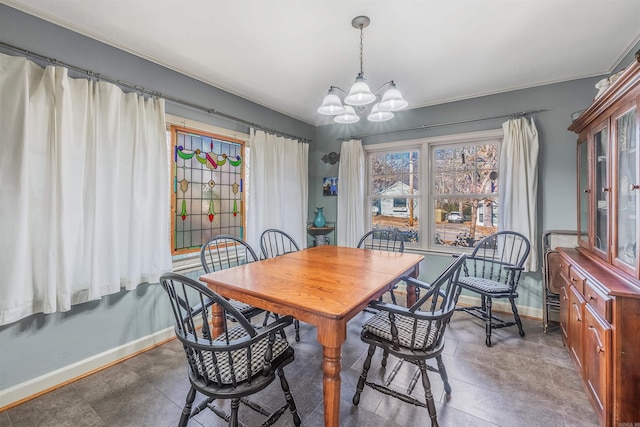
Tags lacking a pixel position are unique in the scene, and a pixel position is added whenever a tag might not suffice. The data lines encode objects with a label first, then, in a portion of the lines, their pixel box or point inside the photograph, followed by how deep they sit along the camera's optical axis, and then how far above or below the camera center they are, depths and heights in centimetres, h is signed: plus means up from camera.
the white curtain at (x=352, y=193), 401 +29
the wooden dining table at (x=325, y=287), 133 -45
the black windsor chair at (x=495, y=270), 256 -65
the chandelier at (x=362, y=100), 190 +81
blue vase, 426 -11
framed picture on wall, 441 +43
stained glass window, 282 +28
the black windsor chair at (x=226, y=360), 122 -73
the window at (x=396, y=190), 385 +32
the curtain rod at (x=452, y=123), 300 +110
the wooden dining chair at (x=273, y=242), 319 -37
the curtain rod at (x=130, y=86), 182 +106
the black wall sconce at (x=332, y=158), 436 +87
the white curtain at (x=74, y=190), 173 +17
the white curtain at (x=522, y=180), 294 +35
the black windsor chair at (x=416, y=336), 151 -74
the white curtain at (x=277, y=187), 339 +35
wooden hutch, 139 -36
